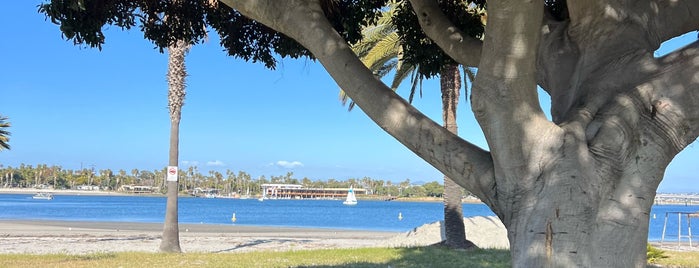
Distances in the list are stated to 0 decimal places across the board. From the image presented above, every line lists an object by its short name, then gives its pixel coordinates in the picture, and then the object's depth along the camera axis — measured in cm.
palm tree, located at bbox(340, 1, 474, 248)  1619
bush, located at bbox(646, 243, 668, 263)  1252
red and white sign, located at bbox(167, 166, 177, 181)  1572
